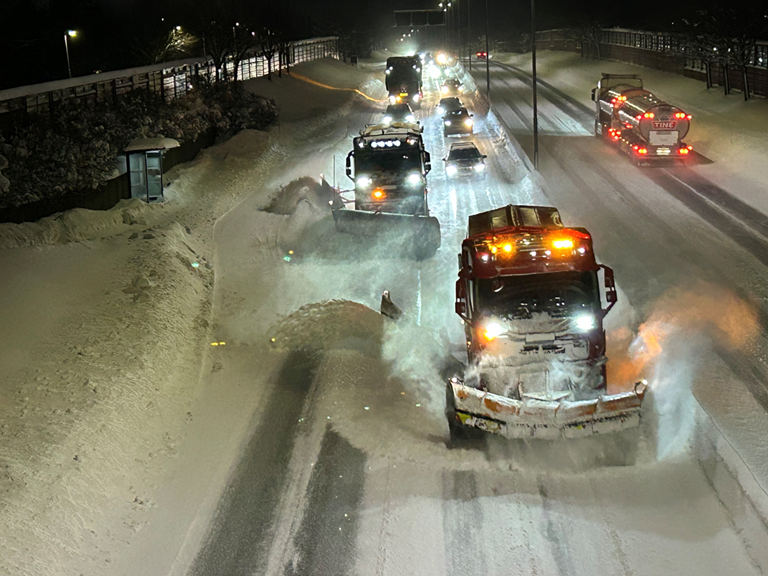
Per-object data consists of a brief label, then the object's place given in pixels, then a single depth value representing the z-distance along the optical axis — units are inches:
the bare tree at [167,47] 1760.6
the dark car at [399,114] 1643.3
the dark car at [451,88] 2345.0
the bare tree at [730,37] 1619.1
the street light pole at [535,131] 1227.2
